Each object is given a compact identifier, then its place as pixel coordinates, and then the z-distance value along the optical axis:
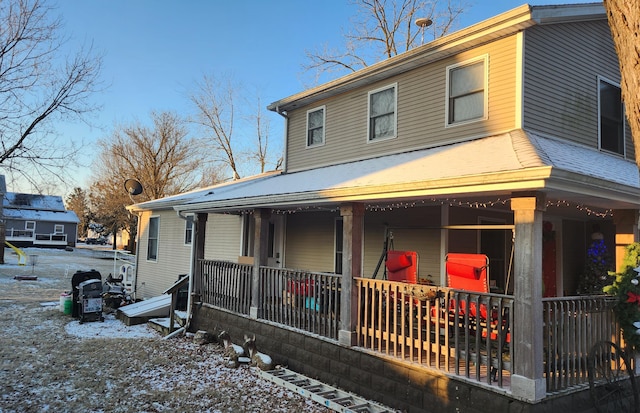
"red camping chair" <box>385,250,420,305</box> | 6.98
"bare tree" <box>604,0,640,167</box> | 2.32
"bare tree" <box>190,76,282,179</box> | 29.45
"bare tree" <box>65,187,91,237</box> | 52.69
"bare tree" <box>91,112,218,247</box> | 31.48
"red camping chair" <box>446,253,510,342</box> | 5.39
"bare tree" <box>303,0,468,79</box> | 21.03
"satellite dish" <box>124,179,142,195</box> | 16.72
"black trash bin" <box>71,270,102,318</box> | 10.91
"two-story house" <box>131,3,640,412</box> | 4.46
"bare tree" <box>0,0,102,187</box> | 10.82
